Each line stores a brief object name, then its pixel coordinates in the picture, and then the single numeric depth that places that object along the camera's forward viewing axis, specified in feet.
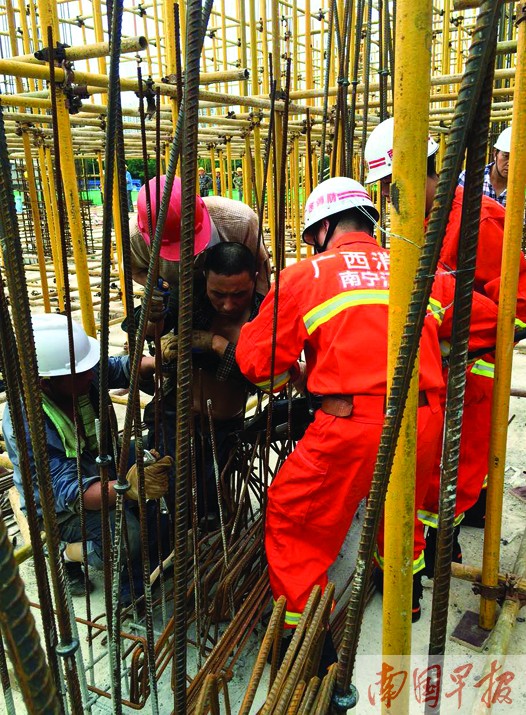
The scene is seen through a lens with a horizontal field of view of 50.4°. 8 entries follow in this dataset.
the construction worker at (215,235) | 10.23
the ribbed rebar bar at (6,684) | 4.89
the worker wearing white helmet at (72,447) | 8.39
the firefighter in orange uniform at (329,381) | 7.59
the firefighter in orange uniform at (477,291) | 9.55
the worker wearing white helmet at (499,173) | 14.94
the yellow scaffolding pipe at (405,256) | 3.35
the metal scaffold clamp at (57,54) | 7.45
